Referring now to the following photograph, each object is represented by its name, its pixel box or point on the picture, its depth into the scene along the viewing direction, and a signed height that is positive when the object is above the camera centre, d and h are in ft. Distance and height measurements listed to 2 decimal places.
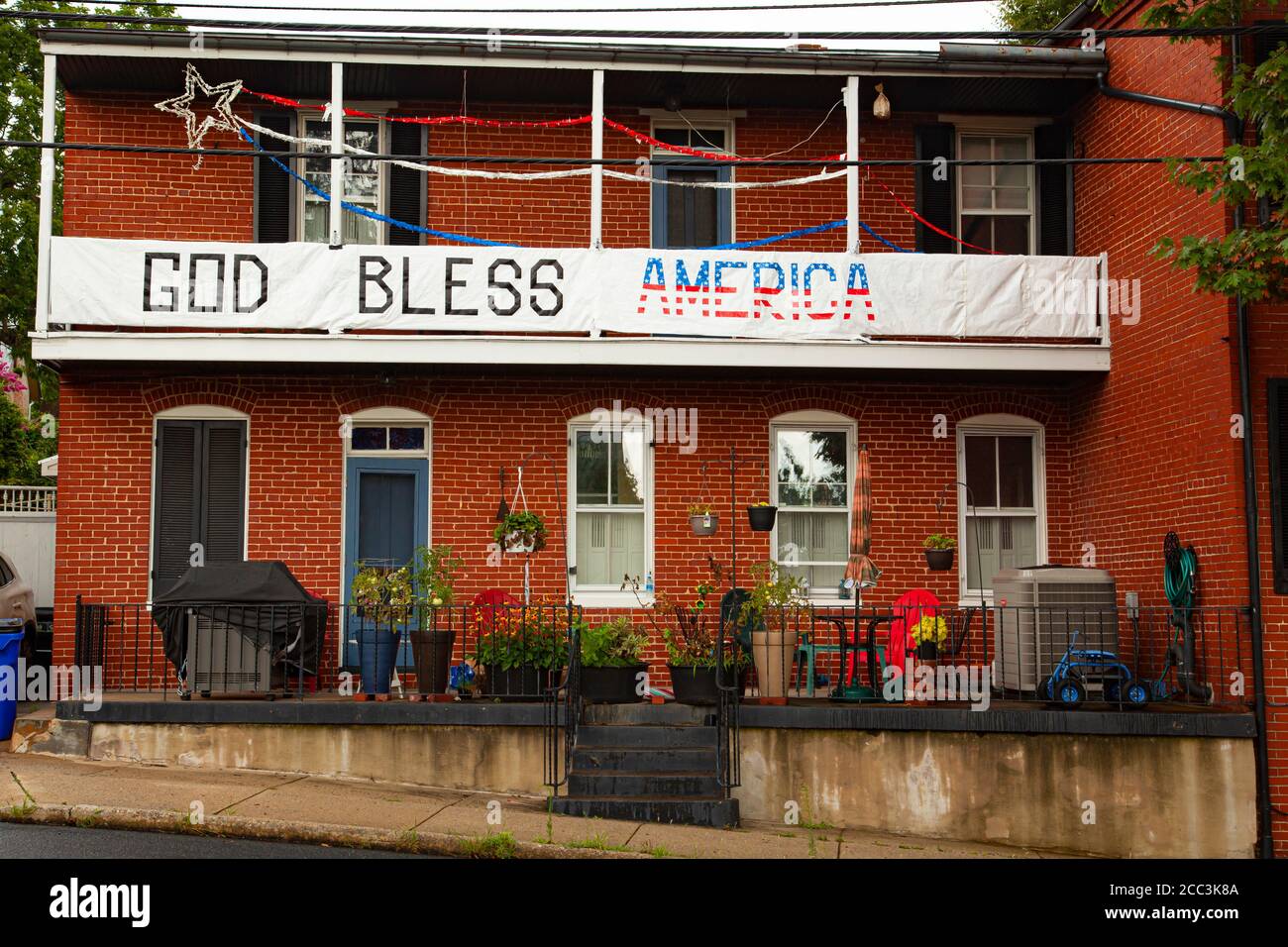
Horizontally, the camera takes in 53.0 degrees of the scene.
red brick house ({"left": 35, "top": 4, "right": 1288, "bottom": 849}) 40.60 +7.67
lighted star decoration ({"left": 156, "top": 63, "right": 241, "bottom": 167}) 42.83 +15.38
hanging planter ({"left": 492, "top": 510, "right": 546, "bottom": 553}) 41.55 +0.93
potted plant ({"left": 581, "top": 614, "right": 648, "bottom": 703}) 37.60 -3.05
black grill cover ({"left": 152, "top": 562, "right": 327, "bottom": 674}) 37.17 -1.25
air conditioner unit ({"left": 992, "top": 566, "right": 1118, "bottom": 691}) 38.14 -1.68
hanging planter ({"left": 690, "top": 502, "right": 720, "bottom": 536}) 43.04 +1.29
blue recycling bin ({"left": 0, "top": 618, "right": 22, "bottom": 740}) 38.14 -3.32
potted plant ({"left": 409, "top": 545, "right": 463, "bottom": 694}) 37.91 -2.29
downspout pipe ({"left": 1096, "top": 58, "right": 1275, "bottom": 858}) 34.99 +0.46
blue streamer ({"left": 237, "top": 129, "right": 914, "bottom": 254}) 42.63 +11.53
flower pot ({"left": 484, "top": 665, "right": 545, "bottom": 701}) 37.50 -3.45
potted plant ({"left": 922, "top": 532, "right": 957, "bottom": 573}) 41.75 +0.30
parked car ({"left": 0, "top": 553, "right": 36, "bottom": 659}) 43.32 -1.33
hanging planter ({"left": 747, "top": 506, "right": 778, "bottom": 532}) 42.32 +1.47
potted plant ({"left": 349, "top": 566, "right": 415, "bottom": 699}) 38.40 -1.63
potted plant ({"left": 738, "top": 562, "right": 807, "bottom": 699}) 37.45 -2.05
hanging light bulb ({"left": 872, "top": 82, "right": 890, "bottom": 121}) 43.96 +15.49
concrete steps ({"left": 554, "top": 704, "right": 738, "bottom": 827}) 33.42 -5.60
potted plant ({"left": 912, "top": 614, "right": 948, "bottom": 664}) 38.24 -2.19
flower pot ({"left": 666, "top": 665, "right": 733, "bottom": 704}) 37.42 -3.55
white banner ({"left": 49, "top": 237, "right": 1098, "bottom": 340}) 39.99 +8.61
